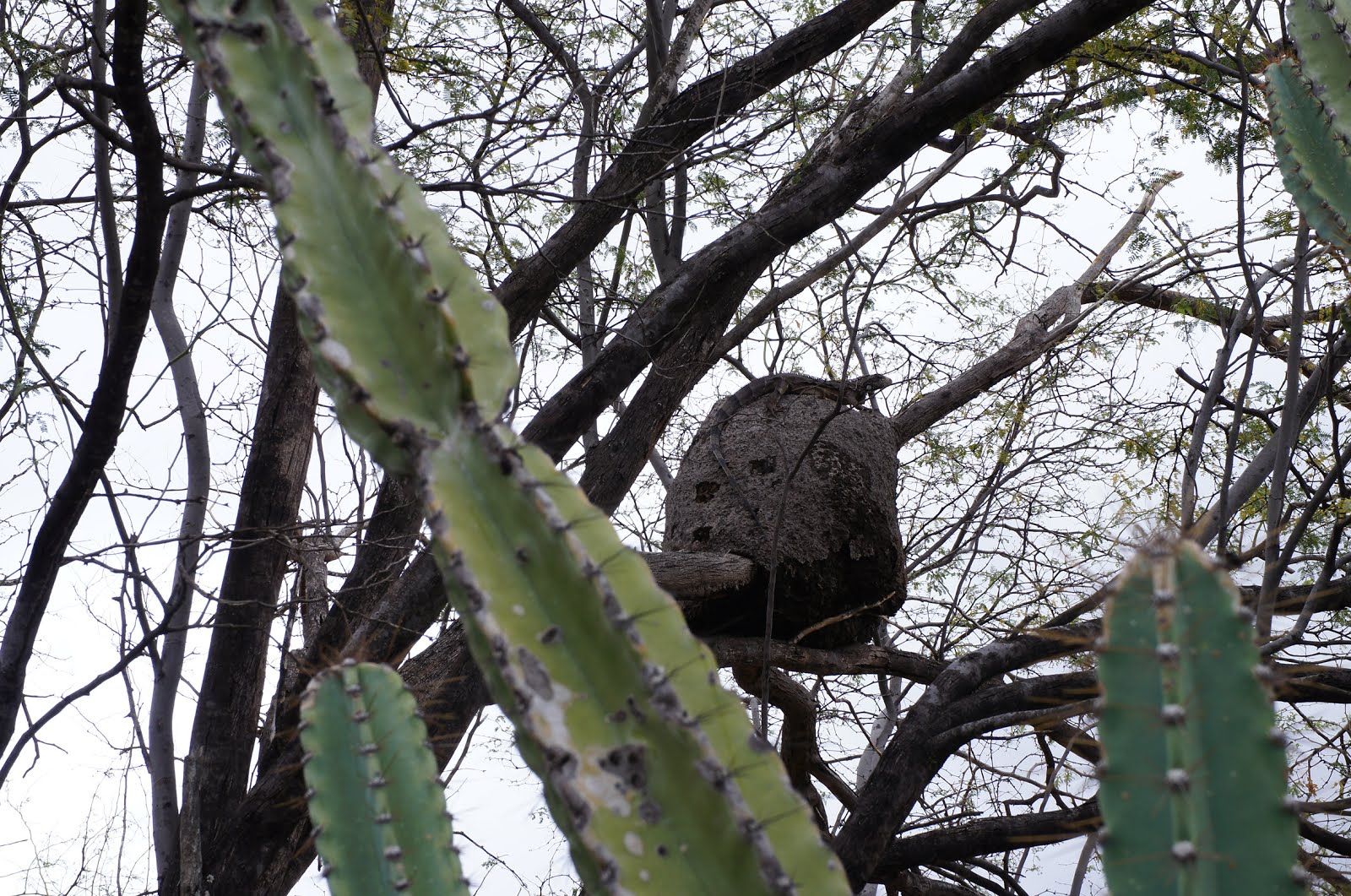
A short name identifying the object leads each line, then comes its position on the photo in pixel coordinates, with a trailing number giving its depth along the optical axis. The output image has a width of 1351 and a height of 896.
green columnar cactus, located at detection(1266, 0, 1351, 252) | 5.47
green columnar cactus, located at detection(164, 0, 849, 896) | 4.85
